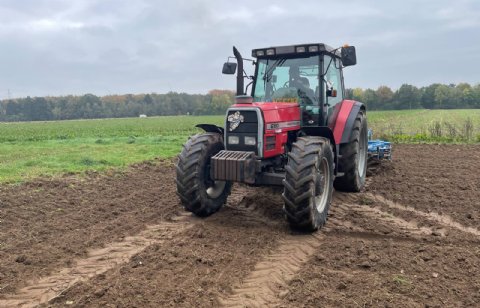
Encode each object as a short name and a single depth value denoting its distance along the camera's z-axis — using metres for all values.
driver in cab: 7.55
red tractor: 6.09
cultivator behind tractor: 11.43
